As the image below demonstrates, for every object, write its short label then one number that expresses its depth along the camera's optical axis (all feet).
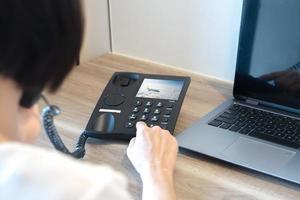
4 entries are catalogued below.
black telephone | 3.42
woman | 1.57
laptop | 3.21
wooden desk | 2.92
